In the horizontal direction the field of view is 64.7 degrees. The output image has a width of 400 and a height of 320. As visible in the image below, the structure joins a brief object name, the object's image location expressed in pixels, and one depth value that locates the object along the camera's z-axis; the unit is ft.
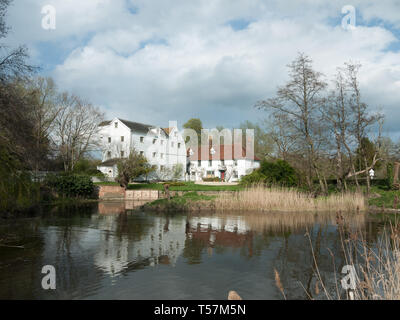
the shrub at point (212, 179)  160.66
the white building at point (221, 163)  170.60
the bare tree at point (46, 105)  102.44
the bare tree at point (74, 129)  112.88
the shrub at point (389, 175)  86.43
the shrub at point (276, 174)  73.36
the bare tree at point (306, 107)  76.79
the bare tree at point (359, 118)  79.56
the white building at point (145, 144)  140.67
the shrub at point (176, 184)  123.65
